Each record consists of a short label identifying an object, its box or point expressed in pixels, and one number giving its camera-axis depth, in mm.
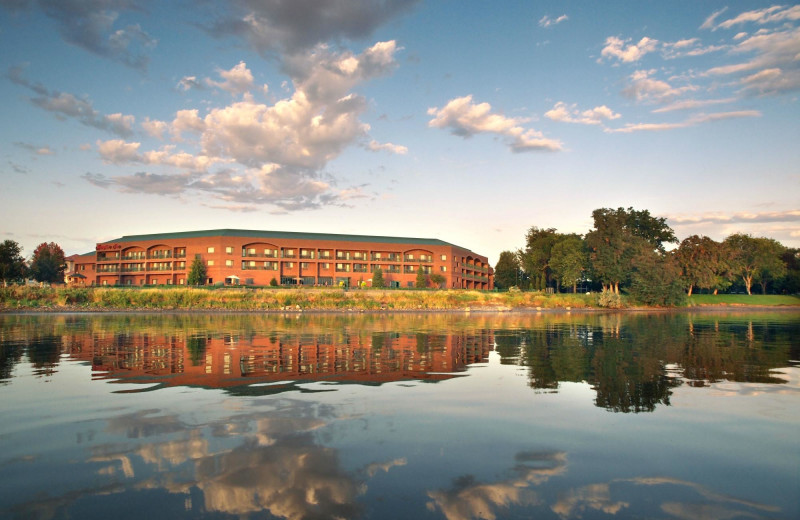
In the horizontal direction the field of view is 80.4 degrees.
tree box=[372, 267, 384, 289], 101000
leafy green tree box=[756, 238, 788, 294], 106375
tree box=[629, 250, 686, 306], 80250
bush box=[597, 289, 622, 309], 76750
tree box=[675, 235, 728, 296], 94000
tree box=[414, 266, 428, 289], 109044
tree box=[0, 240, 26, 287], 84625
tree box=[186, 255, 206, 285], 95625
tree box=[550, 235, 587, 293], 96688
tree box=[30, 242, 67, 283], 115812
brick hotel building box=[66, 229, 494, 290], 106750
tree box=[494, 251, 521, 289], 129875
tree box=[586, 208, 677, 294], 89644
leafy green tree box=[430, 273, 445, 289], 110375
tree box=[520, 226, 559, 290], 112875
